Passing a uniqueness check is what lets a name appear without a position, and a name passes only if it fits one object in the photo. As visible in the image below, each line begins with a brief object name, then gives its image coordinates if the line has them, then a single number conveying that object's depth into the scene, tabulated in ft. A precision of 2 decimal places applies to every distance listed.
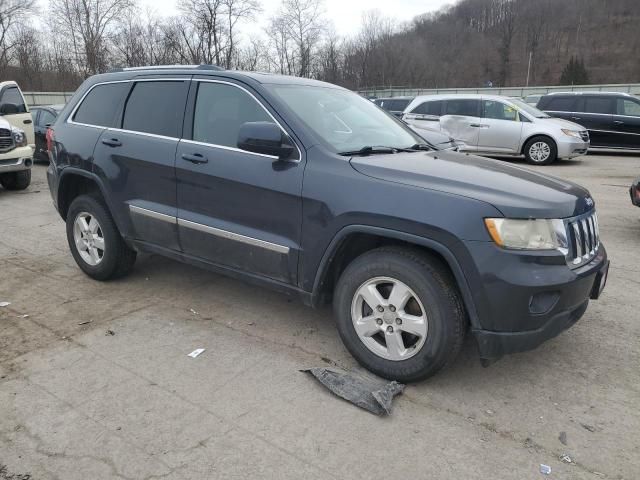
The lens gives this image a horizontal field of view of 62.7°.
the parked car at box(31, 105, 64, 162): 41.47
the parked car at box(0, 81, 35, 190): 30.07
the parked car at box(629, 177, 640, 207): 20.15
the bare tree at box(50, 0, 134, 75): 132.19
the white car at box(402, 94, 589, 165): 42.06
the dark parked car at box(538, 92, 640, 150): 46.52
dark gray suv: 9.12
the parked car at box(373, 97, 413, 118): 53.11
